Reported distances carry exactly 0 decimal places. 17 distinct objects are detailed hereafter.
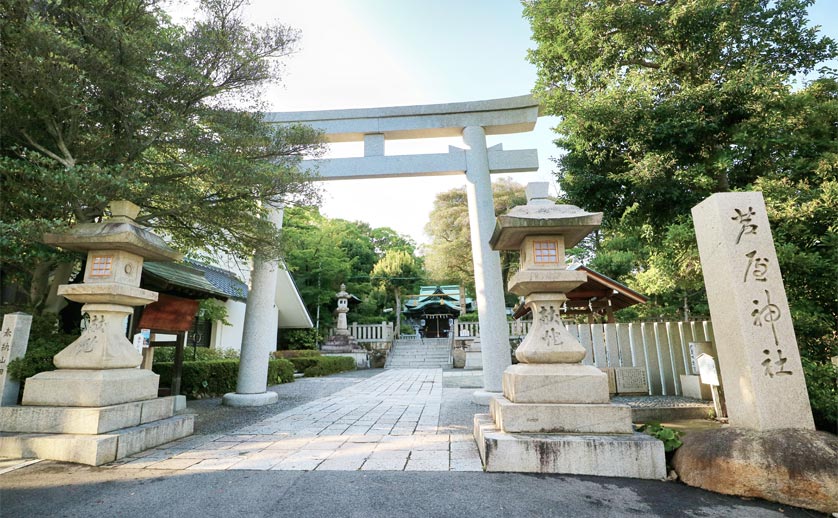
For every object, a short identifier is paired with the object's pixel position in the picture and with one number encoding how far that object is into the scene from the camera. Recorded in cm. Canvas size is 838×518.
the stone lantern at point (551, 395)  342
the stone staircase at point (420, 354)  1897
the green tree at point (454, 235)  1930
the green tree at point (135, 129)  400
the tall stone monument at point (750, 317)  340
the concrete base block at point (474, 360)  1508
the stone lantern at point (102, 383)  375
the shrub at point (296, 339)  1959
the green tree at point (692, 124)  469
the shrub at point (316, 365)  1457
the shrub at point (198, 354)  960
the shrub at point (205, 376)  829
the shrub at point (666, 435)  359
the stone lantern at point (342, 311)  2023
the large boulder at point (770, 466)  285
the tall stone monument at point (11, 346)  424
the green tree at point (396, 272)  2715
